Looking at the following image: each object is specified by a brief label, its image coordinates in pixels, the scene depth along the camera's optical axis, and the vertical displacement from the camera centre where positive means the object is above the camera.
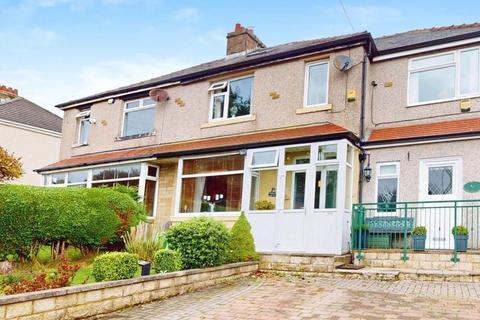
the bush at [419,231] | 10.85 -0.17
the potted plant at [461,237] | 10.30 -0.22
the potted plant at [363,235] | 11.55 -0.36
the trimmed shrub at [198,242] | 9.59 -0.68
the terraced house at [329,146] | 11.48 +1.91
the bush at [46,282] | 6.41 -1.18
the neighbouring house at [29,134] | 25.45 +3.62
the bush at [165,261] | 8.91 -1.03
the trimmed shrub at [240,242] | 10.89 -0.71
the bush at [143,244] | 10.32 -0.86
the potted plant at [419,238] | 10.84 -0.34
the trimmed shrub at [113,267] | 7.53 -1.02
